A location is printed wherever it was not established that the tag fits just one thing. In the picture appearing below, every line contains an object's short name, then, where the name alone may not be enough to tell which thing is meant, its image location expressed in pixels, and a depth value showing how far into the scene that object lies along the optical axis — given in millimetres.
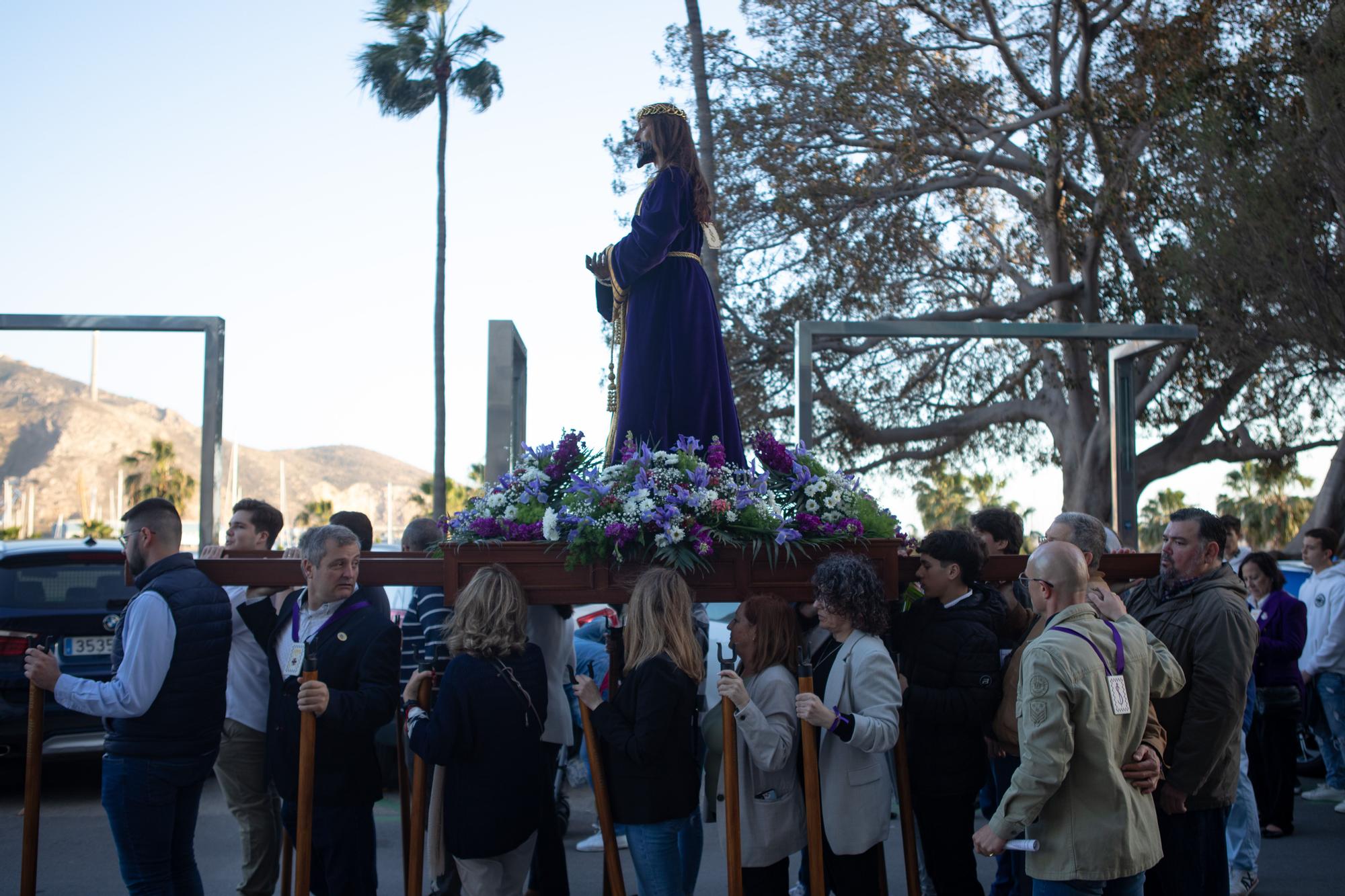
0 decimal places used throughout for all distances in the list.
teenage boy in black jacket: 4555
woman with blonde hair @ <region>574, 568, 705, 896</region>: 4363
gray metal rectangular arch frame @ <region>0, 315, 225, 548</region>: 8758
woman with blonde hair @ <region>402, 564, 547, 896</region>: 4266
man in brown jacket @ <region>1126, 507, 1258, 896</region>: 4504
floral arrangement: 4602
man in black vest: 4320
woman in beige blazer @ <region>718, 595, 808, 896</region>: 4402
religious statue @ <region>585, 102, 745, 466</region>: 5586
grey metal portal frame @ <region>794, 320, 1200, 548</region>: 9977
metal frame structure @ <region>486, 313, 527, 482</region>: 8195
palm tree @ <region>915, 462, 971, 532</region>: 50062
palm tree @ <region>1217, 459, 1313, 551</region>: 40938
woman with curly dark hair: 4461
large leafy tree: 17469
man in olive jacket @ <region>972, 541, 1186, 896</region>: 3615
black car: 7625
